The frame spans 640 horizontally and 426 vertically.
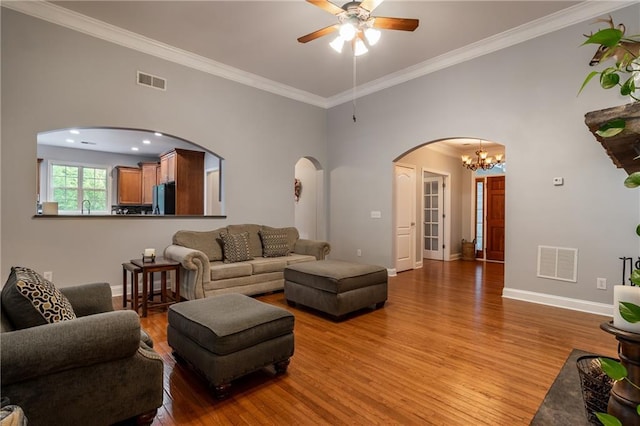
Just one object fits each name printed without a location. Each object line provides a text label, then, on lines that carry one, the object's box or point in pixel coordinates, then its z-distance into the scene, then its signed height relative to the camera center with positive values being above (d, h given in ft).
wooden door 26.13 -0.37
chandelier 23.17 +4.12
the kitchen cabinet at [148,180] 29.32 +3.01
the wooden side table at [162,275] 11.64 -2.50
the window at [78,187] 26.76 +2.20
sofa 12.81 -2.18
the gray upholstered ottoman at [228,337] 6.63 -2.87
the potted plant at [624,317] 1.96 -0.69
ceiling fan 9.54 +6.25
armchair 4.45 -2.54
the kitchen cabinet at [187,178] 22.66 +2.57
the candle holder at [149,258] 12.61 -1.90
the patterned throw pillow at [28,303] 5.13 -1.57
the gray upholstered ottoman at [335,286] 11.45 -2.89
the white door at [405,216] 20.72 -0.20
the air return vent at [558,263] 12.56 -2.04
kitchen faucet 28.05 +0.56
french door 26.73 -0.32
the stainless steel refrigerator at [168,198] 22.94 +1.02
